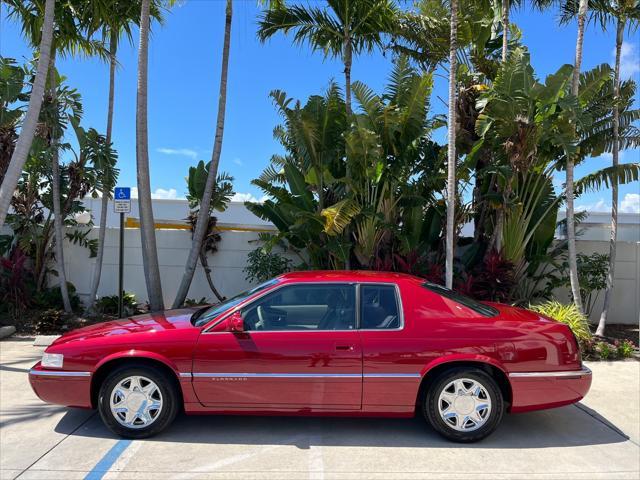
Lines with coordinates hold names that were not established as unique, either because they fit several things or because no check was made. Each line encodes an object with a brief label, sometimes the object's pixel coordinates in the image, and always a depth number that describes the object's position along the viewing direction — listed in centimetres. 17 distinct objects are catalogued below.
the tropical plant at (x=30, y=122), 681
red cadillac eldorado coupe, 416
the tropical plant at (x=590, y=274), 922
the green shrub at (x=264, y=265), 971
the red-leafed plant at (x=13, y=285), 929
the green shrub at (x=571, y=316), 755
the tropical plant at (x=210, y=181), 935
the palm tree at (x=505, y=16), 943
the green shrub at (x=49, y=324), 852
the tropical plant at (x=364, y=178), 896
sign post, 782
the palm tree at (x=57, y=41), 890
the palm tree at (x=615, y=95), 873
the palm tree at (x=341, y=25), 956
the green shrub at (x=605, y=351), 744
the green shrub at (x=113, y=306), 971
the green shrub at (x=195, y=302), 999
